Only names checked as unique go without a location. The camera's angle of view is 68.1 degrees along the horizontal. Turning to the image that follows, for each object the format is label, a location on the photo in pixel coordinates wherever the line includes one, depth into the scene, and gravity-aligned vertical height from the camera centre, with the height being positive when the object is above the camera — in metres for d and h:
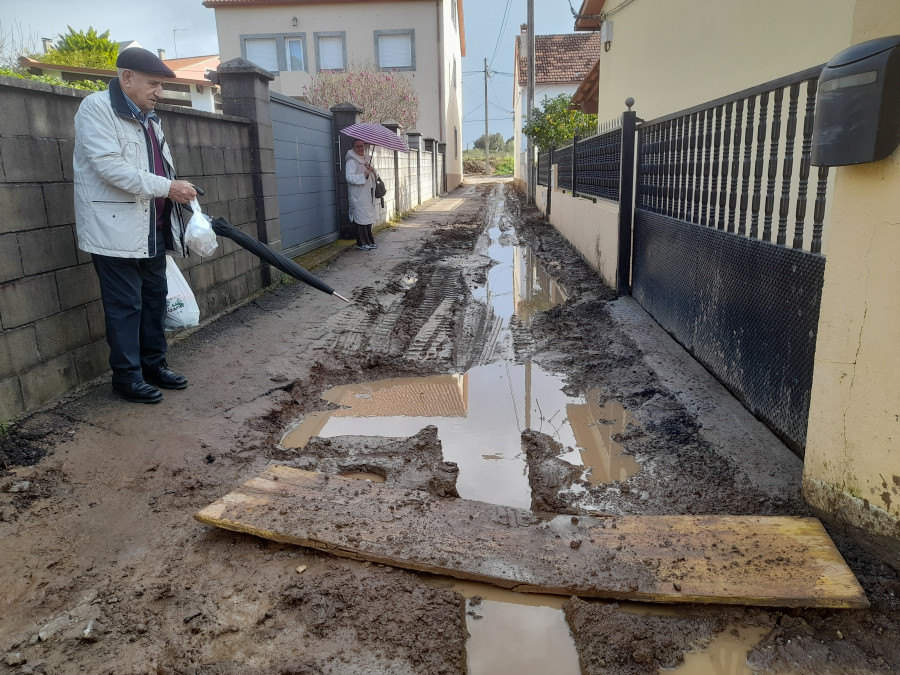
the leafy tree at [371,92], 23.66 +3.10
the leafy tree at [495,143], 76.30 +3.93
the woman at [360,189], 10.17 -0.12
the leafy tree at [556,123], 16.69 +1.32
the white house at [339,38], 24.41 +5.21
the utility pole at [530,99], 19.91 +2.26
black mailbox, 2.15 +0.21
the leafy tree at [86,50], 22.83 +5.15
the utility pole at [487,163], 51.88 +1.12
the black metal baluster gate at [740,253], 3.11 -0.46
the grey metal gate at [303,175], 8.26 +0.10
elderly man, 3.47 -0.04
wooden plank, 2.24 -1.34
